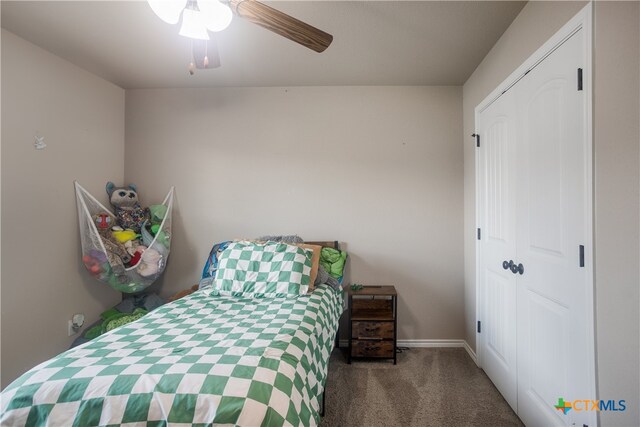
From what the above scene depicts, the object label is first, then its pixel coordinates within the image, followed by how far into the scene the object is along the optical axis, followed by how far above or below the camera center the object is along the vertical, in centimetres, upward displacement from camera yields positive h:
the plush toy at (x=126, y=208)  248 +6
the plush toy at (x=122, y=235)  236 -19
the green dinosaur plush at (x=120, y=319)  223 -93
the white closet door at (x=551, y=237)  120 -13
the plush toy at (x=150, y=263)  234 -45
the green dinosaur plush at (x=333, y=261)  240 -45
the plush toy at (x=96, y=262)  218 -40
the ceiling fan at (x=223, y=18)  111 +89
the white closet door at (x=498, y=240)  177 -20
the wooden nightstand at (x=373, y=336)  227 -108
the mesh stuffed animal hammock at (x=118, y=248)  219 -30
